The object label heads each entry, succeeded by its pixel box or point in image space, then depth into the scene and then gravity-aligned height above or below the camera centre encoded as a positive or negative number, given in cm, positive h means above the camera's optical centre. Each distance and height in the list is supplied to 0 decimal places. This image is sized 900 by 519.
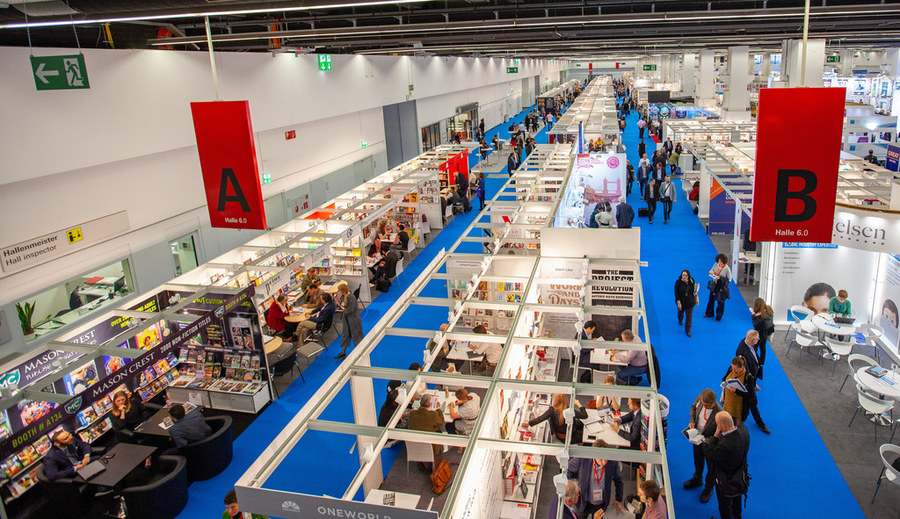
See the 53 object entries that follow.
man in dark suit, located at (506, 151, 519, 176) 2191 -219
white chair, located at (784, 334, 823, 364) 896 -379
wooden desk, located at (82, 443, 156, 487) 654 -372
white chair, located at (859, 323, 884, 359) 864 -366
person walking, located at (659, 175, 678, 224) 1678 -283
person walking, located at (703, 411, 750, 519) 558 -337
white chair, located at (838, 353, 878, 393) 795 -379
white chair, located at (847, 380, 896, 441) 701 -378
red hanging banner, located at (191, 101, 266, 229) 619 -43
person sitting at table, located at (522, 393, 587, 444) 636 -336
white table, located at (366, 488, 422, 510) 534 -347
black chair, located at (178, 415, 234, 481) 717 -396
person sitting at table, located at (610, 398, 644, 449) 592 -329
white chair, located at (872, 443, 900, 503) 575 -376
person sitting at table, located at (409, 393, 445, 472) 630 -322
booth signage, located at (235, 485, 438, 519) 350 -235
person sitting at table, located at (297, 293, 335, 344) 1026 -349
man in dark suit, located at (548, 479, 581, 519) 461 -302
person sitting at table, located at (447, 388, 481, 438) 655 -333
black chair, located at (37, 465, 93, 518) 631 -380
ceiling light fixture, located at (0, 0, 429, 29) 516 +109
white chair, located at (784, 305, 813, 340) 927 -368
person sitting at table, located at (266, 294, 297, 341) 1040 -349
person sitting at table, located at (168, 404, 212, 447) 705 -355
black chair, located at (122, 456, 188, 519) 637 -394
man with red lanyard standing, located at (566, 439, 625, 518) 529 -347
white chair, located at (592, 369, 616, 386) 788 -362
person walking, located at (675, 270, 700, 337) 1002 -338
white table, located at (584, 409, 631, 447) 611 -347
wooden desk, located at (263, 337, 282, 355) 930 -350
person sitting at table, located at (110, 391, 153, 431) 762 -357
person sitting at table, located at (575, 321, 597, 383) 756 -299
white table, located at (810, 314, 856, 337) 862 -353
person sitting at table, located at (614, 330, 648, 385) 784 -345
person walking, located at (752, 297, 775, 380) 817 -319
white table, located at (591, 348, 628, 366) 779 -340
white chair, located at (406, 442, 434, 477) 682 -387
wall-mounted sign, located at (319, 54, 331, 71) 1586 +140
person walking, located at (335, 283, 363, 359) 970 -331
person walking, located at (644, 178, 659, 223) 1698 -294
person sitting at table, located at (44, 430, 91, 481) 634 -351
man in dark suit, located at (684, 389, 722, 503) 612 -341
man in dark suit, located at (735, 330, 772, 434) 725 -324
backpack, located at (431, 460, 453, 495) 630 -386
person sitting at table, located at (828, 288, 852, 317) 902 -336
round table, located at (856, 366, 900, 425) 702 -362
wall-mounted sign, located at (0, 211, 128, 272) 846 -165
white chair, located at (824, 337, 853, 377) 857 -378
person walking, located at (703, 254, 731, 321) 1012 -327
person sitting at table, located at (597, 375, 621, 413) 671 -342
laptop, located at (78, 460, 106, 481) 655 -367
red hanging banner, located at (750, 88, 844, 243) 486 -66
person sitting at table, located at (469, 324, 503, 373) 784 -329
